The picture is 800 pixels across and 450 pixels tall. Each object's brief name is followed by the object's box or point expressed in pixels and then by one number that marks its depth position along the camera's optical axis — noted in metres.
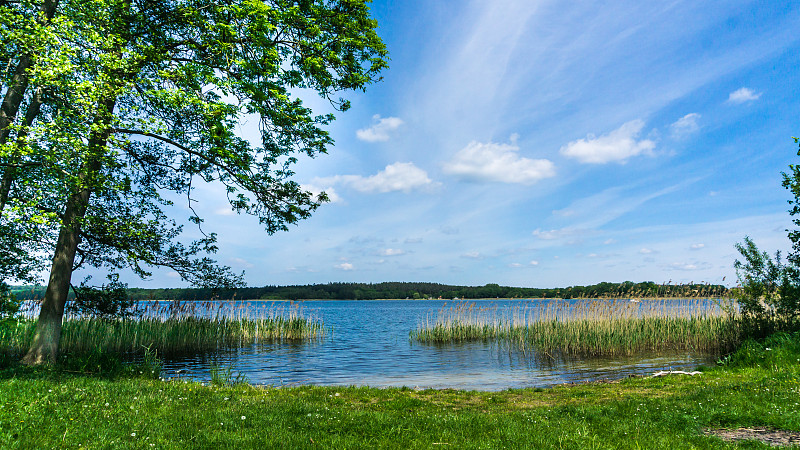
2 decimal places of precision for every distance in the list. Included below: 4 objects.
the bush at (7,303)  12.49
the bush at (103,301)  14.69
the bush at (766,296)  15.92
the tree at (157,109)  10.62
